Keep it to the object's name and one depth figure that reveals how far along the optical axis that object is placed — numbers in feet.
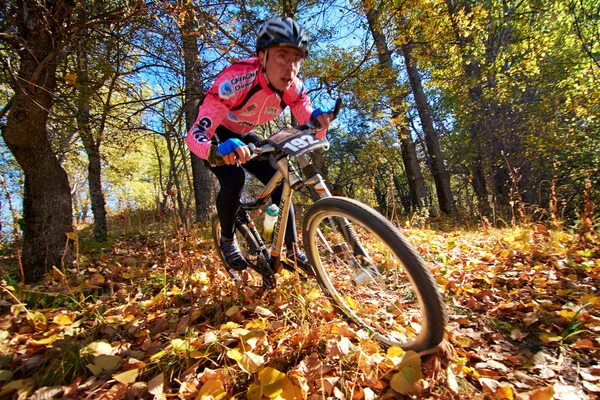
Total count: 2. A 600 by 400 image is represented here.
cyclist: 6.26
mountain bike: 4.29
